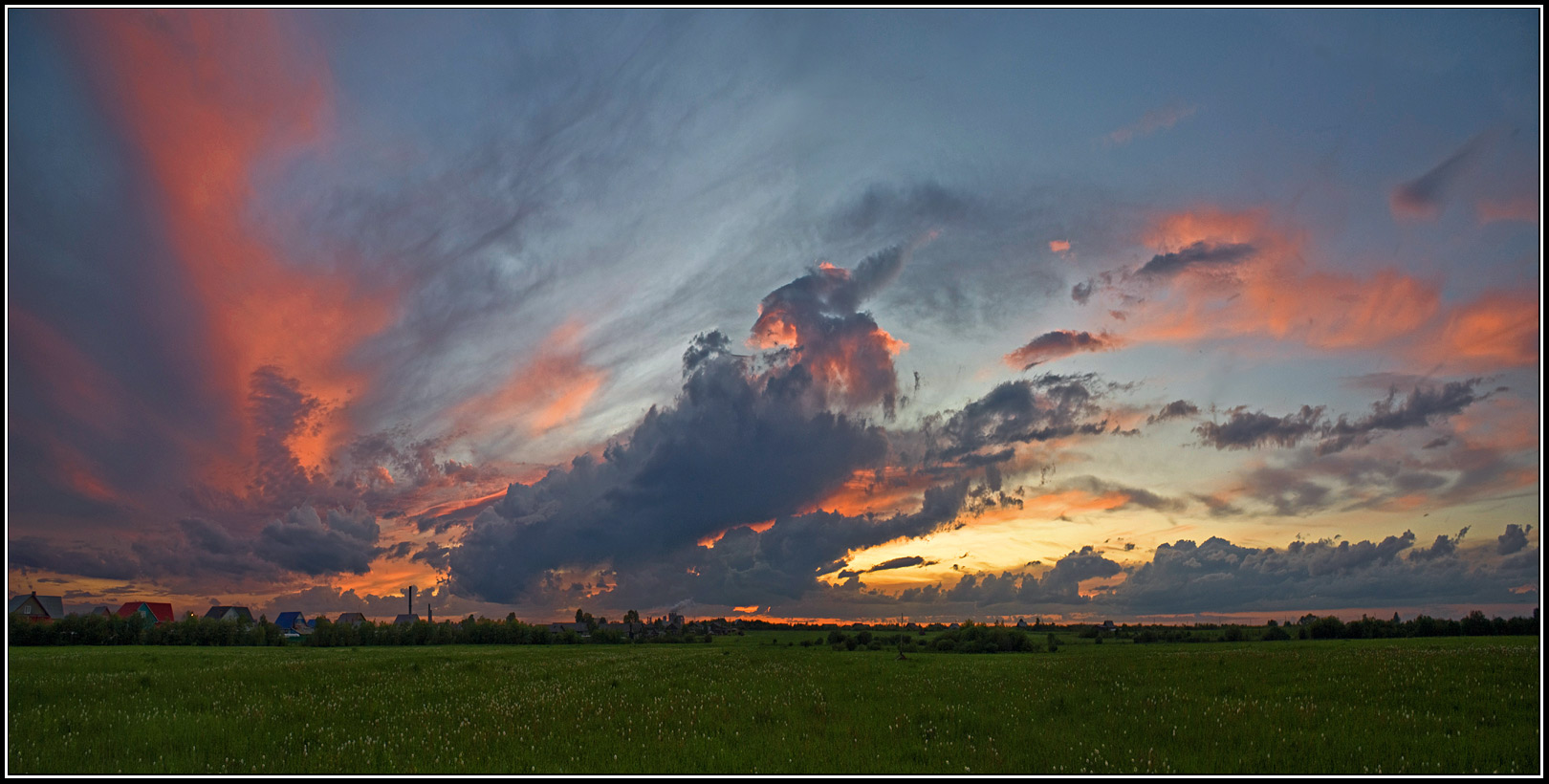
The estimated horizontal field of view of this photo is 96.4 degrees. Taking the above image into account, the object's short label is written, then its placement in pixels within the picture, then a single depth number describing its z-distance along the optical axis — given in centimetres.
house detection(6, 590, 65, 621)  11012
